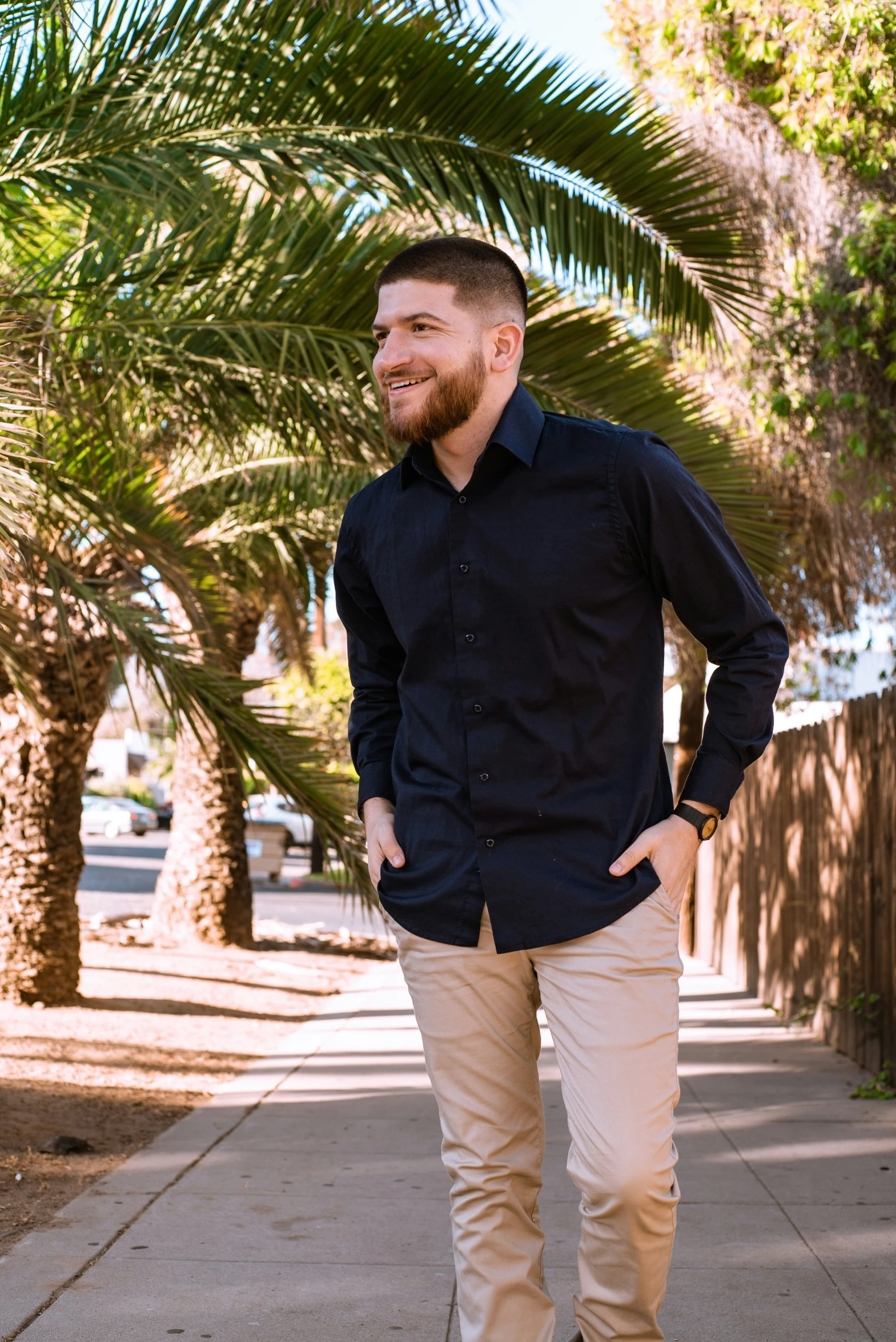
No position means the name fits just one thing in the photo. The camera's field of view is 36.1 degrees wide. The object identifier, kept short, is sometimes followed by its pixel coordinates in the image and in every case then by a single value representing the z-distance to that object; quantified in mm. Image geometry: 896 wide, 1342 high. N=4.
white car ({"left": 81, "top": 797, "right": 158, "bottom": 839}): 44406
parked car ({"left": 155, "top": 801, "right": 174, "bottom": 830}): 52812
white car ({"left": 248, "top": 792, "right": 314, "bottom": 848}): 31158
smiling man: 2281
